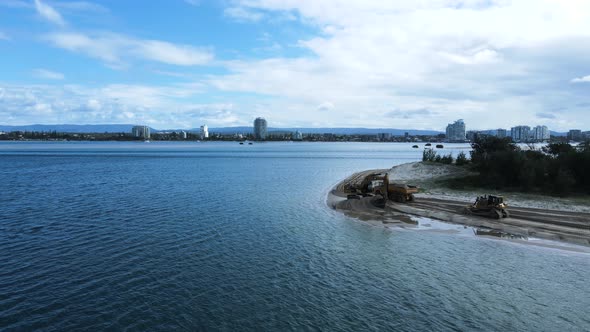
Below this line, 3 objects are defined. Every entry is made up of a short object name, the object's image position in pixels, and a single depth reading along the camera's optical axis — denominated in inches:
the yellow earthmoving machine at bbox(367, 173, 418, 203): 1762.2
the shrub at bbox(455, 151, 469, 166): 3053.6
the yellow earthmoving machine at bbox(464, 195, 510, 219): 1412.4
